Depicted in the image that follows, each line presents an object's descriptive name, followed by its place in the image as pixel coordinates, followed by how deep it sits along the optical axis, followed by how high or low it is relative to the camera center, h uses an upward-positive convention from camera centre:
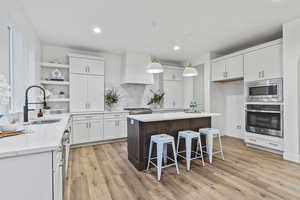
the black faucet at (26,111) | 1.99 -0.15
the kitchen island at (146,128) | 2.75 -0.56
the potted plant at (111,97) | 4.87 +0.08
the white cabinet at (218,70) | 4.64 +0.91
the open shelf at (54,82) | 4.01 +0.45
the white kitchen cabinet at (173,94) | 5.78 +0.21
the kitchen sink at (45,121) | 2.27 -0.34
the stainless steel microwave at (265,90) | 3.30 +0.21
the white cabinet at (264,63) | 3.36 +0.85
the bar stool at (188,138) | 2.75 -0.69
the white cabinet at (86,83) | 4.28 +0.46
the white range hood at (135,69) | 4.88 +0.98
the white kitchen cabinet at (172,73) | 5.76 +0.99
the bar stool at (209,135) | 3.07 -0.72
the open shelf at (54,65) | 4.07 +0.92
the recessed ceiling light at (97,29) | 3.27 +1.52
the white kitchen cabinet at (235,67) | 4.12 +0.91
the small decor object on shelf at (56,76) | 4.15 +0.64
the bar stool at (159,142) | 2.44 -0.71
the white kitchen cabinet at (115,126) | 4.47 -0.79
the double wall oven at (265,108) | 3.31 -0.19
